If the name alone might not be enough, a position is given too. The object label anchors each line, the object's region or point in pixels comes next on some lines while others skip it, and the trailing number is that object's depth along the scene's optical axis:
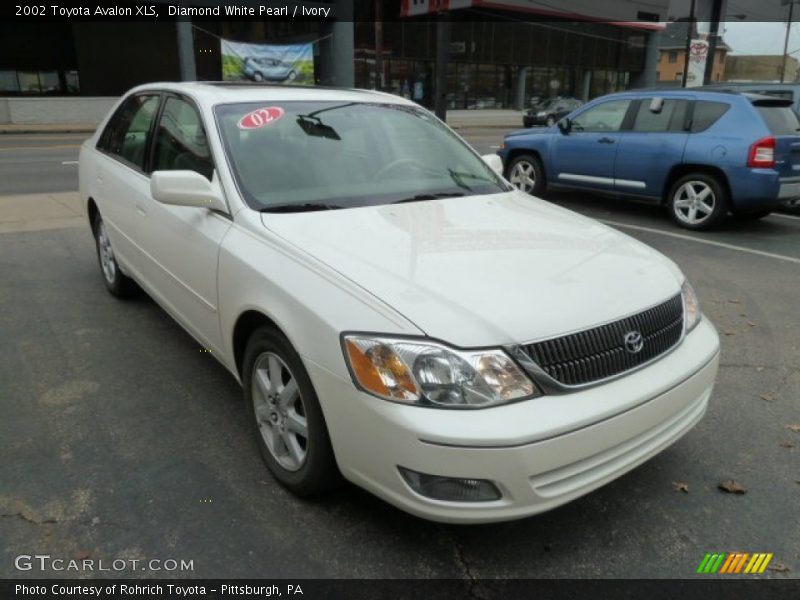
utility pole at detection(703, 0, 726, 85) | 21.71
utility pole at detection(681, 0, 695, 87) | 20.42
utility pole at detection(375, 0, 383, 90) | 27.77
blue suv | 7.61
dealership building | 27.75
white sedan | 2.19
